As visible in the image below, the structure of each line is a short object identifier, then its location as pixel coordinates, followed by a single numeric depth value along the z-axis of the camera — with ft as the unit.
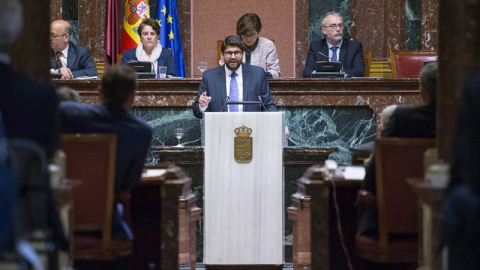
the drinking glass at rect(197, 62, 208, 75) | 57.41
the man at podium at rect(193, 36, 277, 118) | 54.03
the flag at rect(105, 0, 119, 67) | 72.02
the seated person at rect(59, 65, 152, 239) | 35.04
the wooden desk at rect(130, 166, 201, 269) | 37.09
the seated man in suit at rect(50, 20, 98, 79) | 61.62
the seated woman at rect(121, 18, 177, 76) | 61.77
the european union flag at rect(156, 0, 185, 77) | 73.82
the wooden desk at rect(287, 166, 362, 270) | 36.37
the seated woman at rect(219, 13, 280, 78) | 60.95
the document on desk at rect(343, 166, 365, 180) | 37.29
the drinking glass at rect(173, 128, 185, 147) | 54.34
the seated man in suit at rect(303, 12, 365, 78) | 61.82
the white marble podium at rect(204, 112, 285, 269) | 48.01
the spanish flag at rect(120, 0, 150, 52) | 72.64
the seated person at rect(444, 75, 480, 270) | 23.40
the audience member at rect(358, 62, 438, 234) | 34.83
